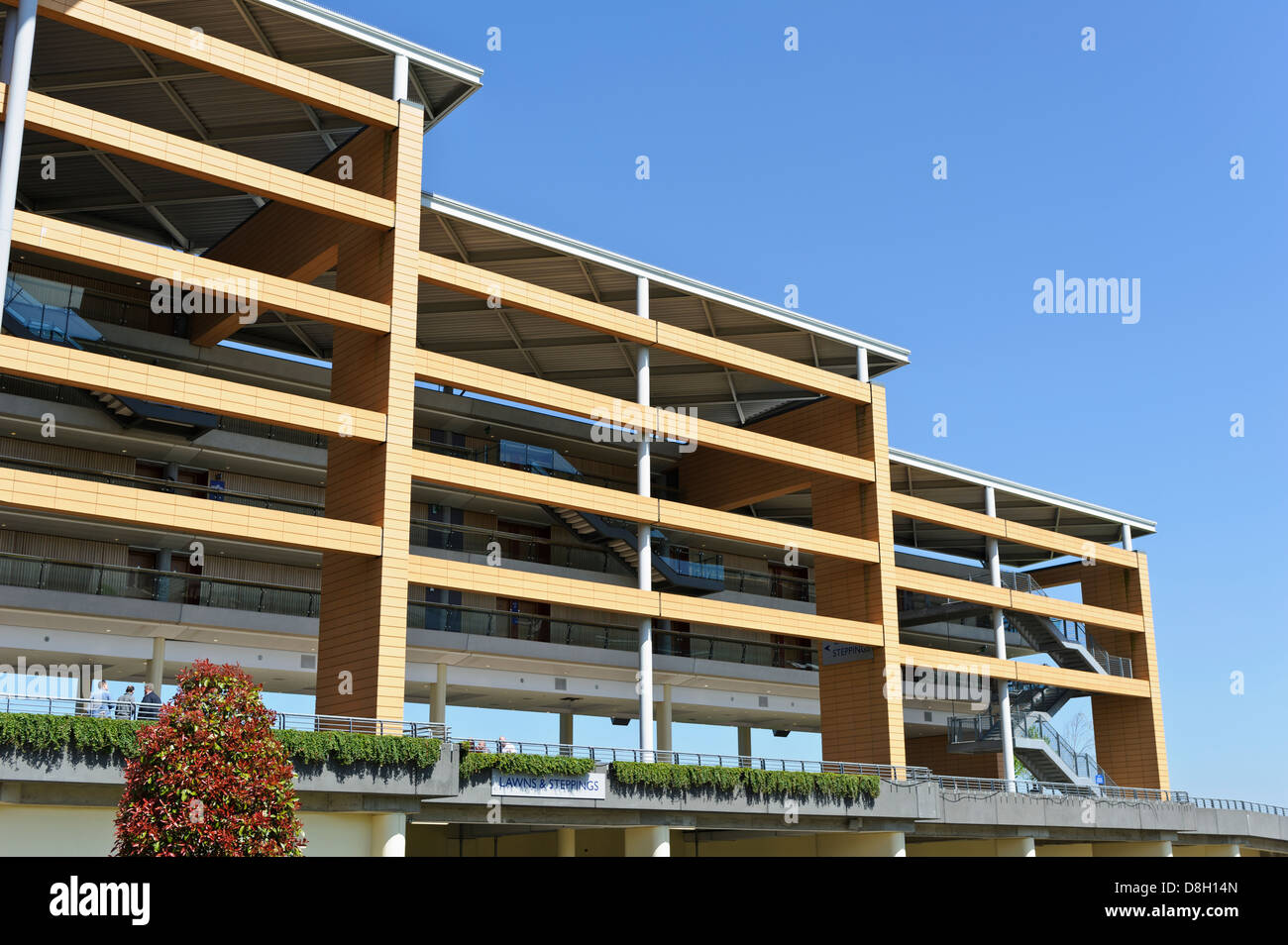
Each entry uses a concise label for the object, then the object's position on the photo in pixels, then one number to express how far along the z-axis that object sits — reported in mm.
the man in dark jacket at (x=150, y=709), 28495
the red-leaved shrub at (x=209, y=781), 21938
